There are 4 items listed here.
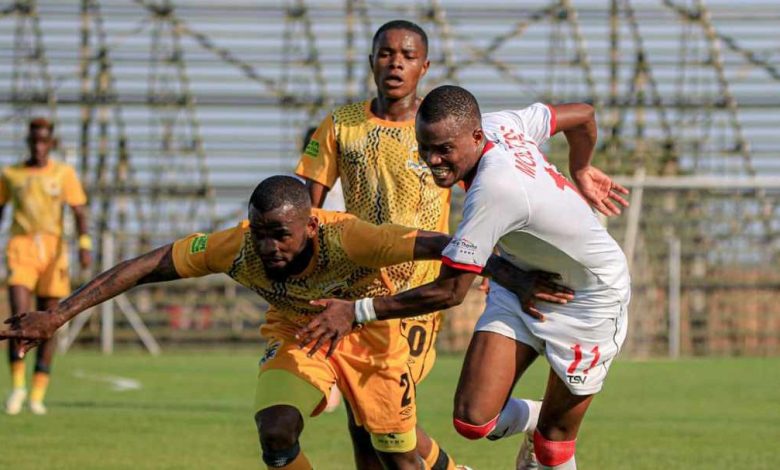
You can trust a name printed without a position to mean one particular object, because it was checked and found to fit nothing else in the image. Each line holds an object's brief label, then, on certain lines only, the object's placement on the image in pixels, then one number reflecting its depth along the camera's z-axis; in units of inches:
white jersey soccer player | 523.2
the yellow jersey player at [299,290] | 540.1
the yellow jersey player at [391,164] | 625.6
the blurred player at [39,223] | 1086.4
